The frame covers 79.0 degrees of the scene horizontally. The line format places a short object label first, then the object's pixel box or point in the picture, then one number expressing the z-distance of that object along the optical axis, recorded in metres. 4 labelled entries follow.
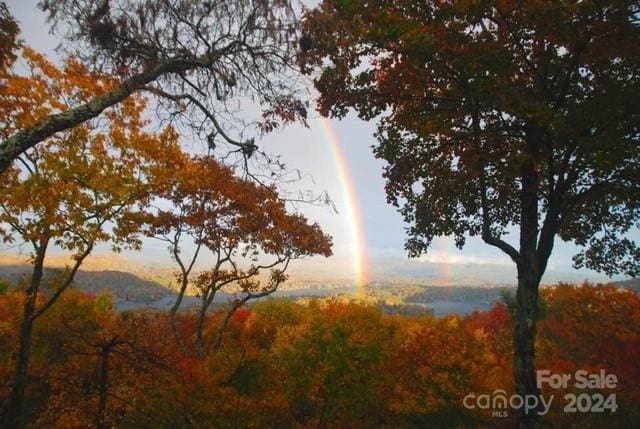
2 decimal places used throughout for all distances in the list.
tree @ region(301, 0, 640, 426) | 7.68
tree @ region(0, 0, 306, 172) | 6.14
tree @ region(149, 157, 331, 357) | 19.17
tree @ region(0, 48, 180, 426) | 8.83
